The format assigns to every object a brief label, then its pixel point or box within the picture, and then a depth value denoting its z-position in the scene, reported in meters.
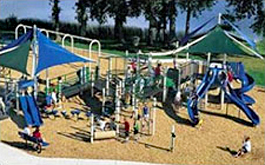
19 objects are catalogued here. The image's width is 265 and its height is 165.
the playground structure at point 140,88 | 19.48
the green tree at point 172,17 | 38.08
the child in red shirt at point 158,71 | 22.44
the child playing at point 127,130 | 17.52
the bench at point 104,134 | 17.25
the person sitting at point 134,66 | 23.38
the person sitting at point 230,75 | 21.93
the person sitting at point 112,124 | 18.37
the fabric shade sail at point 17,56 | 19.26
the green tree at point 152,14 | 35.94
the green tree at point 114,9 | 37.38
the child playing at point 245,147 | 17.01
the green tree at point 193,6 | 36.34
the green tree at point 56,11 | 40.45
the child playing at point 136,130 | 17.74
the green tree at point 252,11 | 37.25
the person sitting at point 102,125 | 17.96
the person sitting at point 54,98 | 20.05
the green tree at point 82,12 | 40.22
